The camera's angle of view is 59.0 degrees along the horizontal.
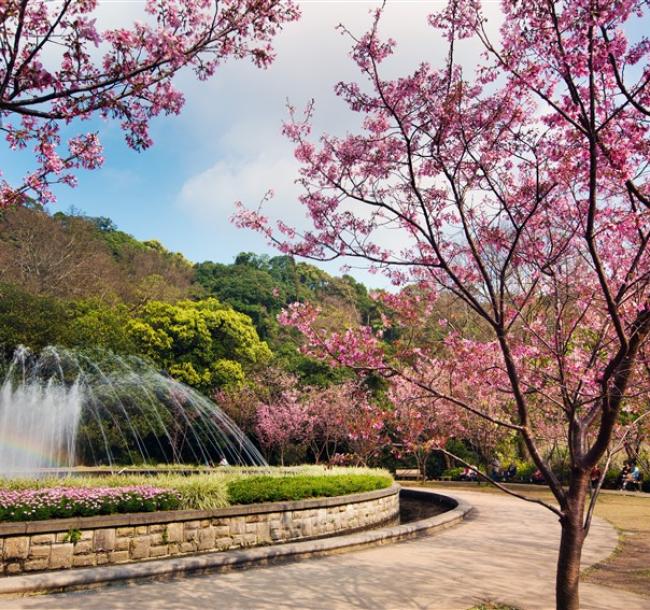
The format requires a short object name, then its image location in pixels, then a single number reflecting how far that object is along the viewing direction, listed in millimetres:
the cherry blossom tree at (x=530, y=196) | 4332
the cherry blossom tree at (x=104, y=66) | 4047
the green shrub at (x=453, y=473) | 28422
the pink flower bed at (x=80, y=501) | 7520
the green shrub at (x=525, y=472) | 24303
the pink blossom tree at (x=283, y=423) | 32250
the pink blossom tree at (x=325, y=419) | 31062
